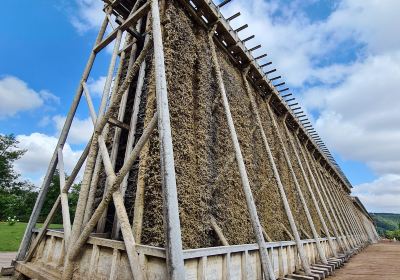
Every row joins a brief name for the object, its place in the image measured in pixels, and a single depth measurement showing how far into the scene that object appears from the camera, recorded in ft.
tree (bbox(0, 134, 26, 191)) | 128.16
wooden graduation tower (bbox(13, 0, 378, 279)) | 12.38
